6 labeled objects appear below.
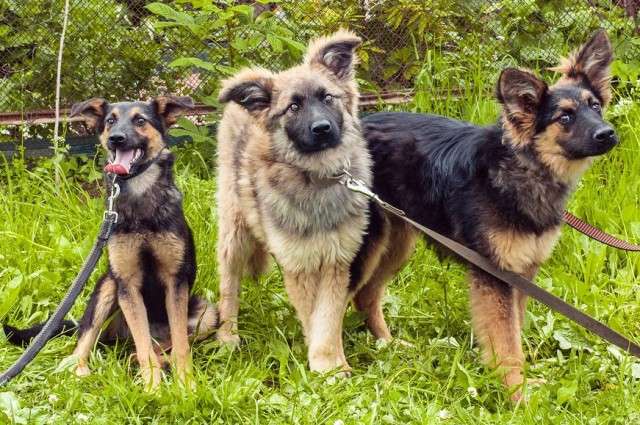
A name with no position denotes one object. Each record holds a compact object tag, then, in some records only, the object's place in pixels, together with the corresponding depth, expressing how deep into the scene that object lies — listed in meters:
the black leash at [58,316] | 3.36
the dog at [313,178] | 3.83
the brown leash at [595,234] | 3.76
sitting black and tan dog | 3.82
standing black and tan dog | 3.64
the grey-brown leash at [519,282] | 3.31
